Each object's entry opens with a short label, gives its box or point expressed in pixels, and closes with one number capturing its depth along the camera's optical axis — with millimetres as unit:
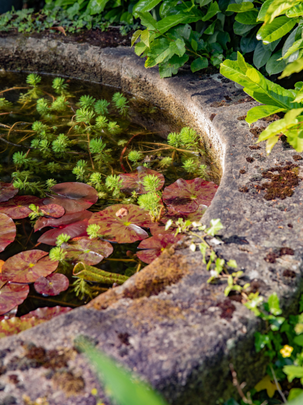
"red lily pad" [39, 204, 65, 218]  1727
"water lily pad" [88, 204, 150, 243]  1677
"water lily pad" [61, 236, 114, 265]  1642
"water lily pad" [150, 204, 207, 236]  1681
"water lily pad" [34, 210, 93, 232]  1708
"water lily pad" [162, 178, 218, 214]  1726
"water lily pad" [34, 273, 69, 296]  1596
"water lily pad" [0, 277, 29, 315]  1574
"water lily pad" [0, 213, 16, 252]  1672
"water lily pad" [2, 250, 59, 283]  1615
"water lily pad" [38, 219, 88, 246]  1680
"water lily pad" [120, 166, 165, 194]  1789
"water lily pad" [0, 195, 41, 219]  1729
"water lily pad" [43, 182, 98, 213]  1749
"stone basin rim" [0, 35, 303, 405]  1395
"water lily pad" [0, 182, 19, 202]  1766
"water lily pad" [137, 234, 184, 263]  1639
